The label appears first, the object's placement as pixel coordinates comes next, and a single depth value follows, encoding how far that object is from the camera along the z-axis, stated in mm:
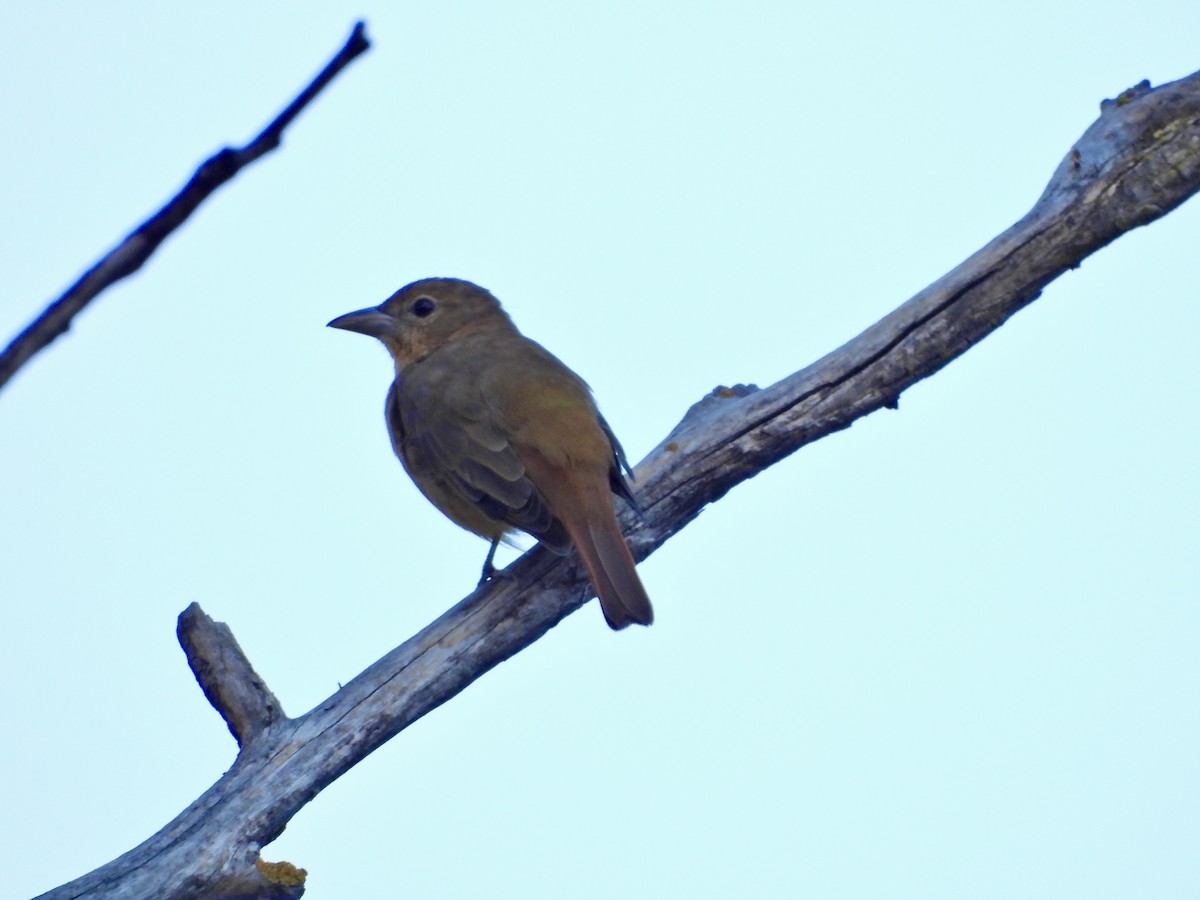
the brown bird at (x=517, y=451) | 10062
